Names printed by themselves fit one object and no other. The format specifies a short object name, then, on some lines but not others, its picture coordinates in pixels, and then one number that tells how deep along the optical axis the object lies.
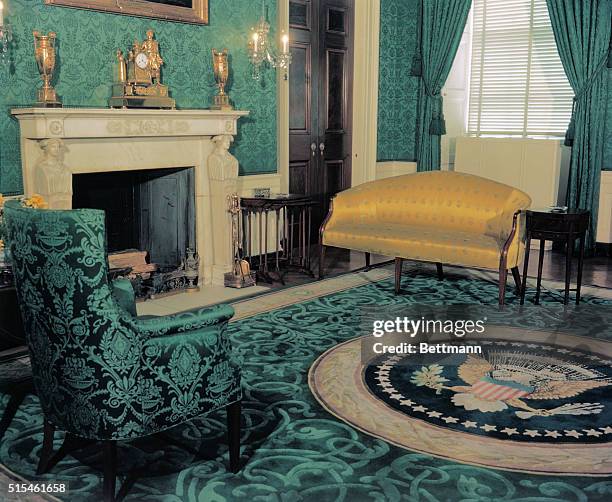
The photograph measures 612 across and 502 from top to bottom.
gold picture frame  5.31
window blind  8.19
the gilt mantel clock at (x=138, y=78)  5.54
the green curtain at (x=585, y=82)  7.46
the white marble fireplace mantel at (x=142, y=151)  5.00
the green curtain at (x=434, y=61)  8.37
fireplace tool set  6.28
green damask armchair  2.52
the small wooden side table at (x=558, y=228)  5.52
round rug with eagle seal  3.23
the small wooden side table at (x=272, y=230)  6.47
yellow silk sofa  5.67
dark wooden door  7.67
